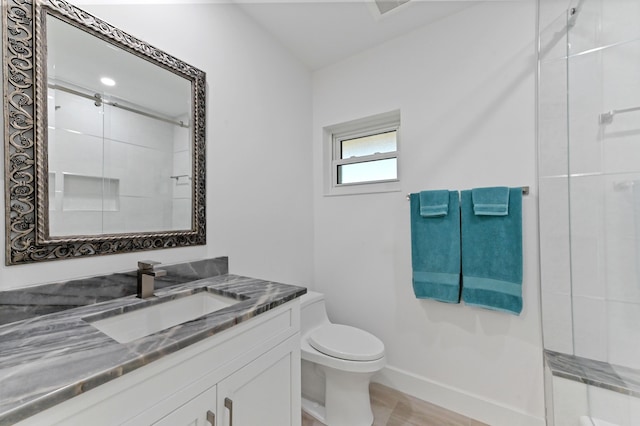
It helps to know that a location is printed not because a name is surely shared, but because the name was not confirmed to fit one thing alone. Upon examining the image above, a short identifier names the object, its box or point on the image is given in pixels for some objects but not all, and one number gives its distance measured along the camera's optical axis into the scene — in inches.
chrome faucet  39.9
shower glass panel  41.6
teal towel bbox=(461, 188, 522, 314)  55.2
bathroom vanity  20.2
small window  77.0
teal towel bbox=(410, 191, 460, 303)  61.8
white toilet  54.2
